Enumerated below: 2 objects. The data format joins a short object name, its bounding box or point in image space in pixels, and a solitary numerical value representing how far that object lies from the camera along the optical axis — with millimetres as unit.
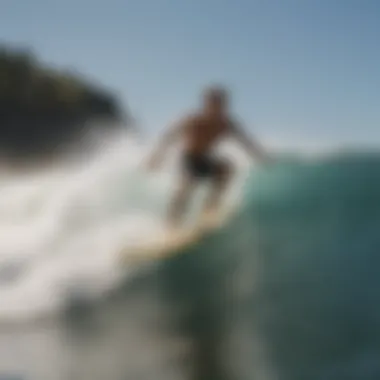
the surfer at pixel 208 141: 5306
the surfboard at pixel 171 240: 5320
